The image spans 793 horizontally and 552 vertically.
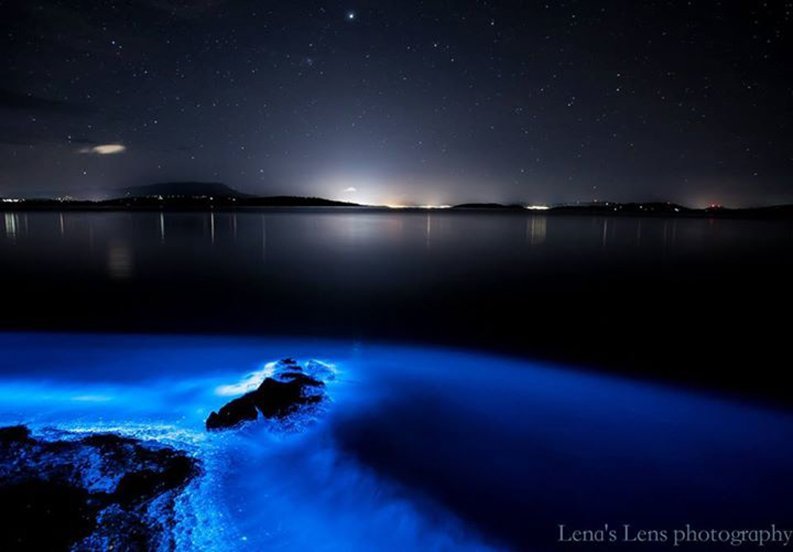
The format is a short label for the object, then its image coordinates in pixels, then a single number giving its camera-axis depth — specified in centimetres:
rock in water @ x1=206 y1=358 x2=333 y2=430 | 489
